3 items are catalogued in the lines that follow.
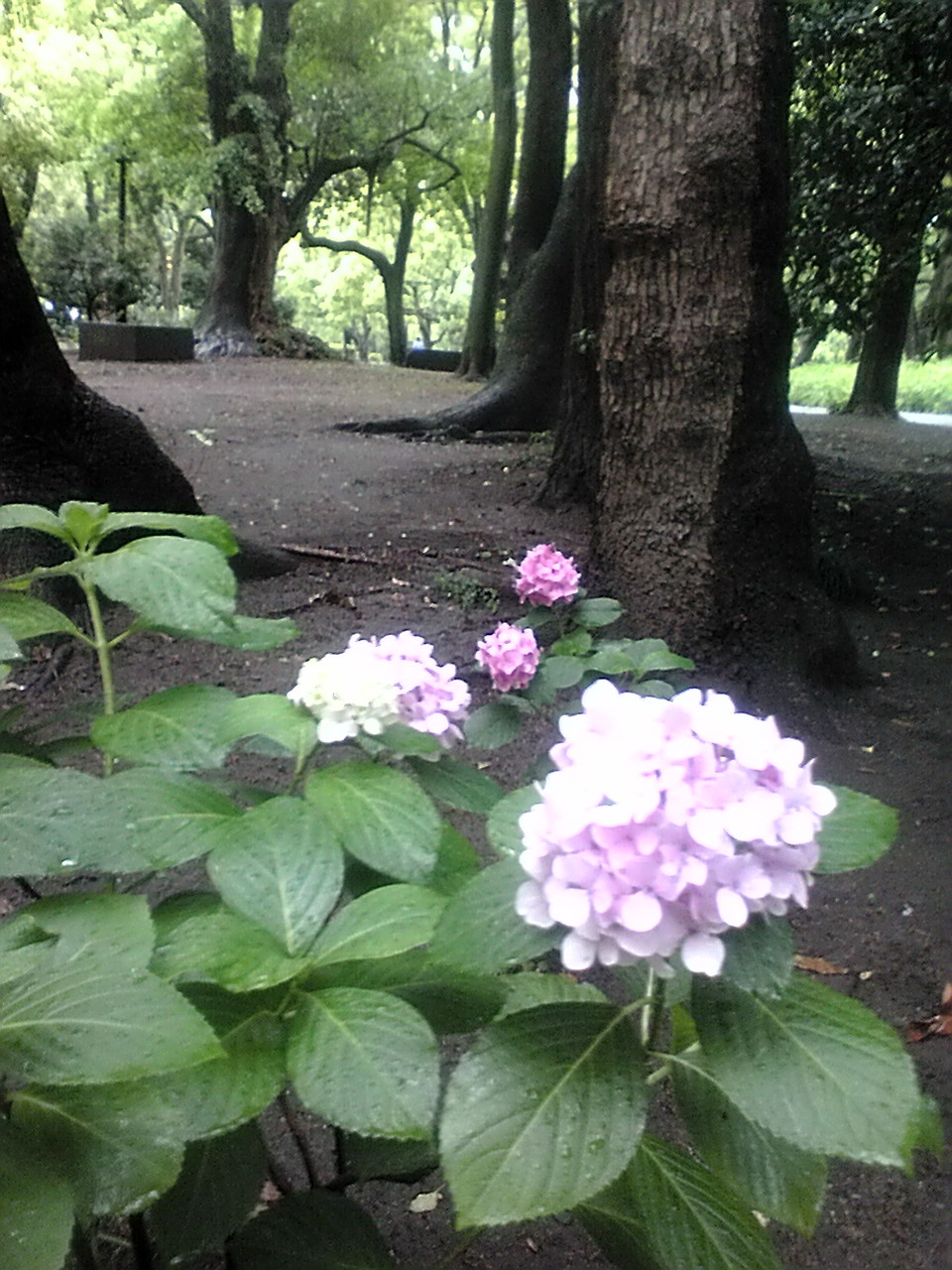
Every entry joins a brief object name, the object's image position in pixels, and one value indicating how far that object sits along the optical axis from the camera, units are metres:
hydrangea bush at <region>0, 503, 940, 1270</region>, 0.69
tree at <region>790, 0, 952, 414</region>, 5.15
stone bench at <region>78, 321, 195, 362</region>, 14.14
